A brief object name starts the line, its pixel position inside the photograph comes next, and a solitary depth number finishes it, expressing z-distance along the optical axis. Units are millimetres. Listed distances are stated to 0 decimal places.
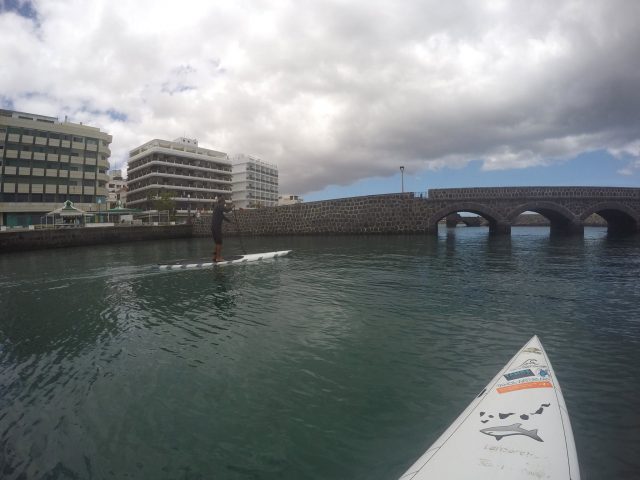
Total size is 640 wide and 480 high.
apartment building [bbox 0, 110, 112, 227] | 52906
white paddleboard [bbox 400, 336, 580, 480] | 2357
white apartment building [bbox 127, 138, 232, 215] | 78062
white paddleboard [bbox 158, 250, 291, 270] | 15477
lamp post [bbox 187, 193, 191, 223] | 75800
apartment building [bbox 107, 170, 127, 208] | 101138
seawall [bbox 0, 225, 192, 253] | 30391
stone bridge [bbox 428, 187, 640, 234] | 35188
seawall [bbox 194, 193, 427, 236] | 38781
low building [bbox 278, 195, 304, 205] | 123250
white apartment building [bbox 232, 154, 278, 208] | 104250
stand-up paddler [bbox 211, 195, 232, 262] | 16091
